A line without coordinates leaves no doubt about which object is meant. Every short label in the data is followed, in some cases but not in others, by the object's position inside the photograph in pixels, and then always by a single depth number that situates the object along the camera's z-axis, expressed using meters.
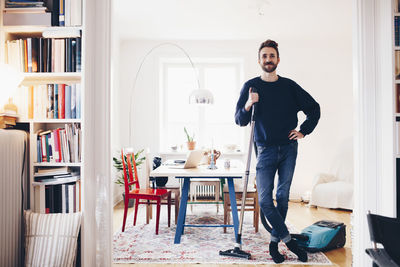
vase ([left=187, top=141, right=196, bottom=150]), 4.96
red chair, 3.48
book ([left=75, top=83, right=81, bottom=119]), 2.22
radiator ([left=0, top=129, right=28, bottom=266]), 1.99
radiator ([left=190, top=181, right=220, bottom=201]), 5.56
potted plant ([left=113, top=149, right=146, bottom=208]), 4.91
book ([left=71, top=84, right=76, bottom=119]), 2.22
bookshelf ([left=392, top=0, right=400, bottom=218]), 2.07
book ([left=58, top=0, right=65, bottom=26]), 2.23
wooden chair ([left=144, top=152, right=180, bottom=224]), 3.79
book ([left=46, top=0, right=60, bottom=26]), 2.24
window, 5.81
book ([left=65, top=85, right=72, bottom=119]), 2.22
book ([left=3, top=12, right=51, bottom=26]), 2.20
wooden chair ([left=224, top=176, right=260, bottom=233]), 3.53
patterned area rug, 2.83
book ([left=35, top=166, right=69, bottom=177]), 2.25
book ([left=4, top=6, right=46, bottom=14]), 2.22
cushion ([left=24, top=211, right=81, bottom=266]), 2.01
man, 2.76
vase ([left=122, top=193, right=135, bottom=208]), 5.02
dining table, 3.15
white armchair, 4.73
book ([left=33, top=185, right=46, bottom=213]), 2.23
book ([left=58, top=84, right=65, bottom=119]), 2.23
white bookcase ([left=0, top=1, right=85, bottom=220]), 2.16
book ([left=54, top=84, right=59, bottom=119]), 2.24
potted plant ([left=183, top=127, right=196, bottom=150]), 4.95
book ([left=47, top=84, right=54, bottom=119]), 2.24
